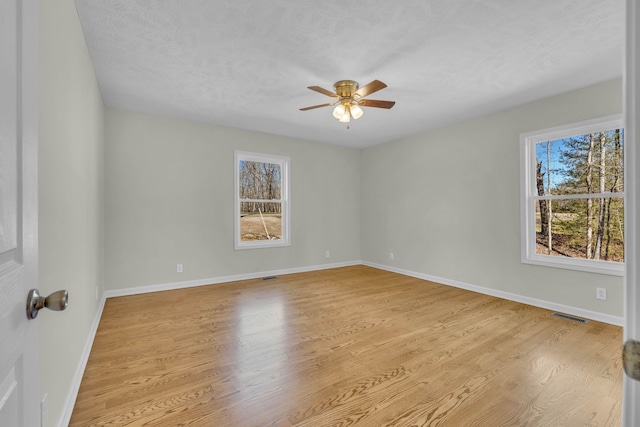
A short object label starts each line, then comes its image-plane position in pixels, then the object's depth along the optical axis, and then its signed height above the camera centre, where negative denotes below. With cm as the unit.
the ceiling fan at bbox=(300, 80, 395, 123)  304 +121
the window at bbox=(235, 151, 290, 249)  497 +22
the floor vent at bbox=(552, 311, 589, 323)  313 -118
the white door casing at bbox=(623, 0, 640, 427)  47 +2
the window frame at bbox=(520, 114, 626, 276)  340 +20
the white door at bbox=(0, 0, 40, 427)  56 +1
